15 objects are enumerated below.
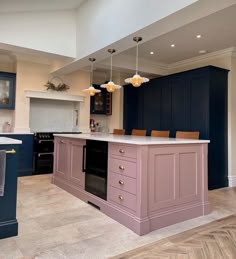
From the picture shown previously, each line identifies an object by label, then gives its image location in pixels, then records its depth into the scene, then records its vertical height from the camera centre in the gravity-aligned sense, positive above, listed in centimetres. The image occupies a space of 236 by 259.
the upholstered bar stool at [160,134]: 410 +5
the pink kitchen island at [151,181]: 241 -53
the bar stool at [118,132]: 512 +9
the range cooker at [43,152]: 525 -40
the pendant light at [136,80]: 349 +86
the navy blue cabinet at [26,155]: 515 -47
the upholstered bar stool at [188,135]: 366 +3
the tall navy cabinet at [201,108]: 433 +60
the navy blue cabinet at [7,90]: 523 +102
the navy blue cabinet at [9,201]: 224 -67
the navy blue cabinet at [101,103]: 657 +95
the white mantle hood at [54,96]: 544 +98
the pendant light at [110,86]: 396 +86
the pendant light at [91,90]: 430 +86
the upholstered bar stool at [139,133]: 461 +7
